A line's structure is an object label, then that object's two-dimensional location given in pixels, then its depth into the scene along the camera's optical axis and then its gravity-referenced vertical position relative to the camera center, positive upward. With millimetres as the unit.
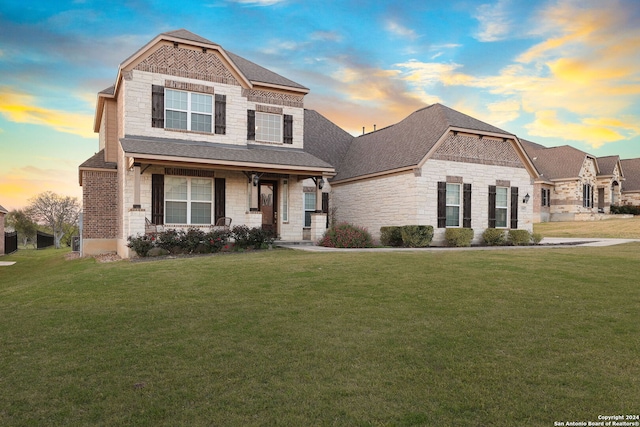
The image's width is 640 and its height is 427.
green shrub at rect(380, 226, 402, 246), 19156 -1032
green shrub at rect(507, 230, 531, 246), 20891 -1142
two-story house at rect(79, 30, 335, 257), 16453 +2575
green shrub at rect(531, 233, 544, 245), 21109 -1242
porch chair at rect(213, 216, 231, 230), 17391 -438
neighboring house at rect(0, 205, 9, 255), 25719 -1184
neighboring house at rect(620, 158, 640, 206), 45719 +3267
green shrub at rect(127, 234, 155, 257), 14664 -1104
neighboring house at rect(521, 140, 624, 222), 39469 +2981
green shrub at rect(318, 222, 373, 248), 17562 -1030
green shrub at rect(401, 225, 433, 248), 18422 -947
